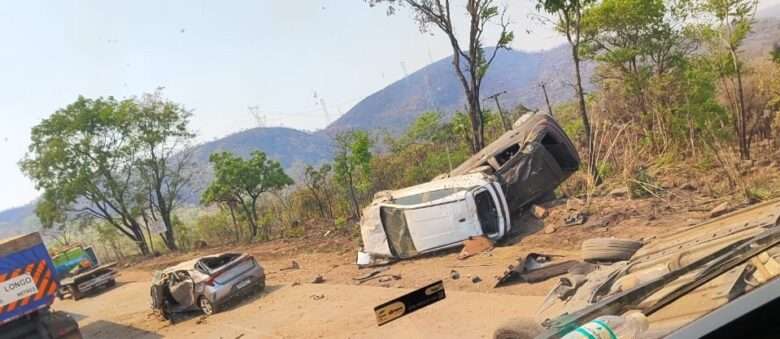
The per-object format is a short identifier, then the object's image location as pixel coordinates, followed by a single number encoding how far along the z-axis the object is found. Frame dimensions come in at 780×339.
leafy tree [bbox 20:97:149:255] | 27.92
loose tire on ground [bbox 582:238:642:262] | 6.49
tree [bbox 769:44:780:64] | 15.98
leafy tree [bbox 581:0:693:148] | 17.89
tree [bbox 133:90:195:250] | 29.69
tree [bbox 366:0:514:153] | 18.70
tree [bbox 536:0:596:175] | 15.16
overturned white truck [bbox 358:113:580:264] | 11.77
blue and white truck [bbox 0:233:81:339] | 9.30
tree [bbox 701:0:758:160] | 15.49
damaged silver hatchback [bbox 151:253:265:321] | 12.59
